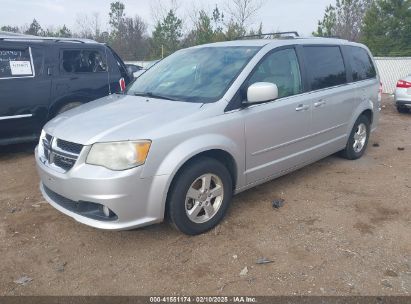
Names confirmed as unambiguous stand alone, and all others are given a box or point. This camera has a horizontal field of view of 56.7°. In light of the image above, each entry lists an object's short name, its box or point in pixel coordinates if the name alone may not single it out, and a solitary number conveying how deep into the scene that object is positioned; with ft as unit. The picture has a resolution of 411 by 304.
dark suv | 18.56
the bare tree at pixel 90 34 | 127.16
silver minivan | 9.90
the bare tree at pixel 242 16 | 78.45
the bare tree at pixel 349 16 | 105.66
